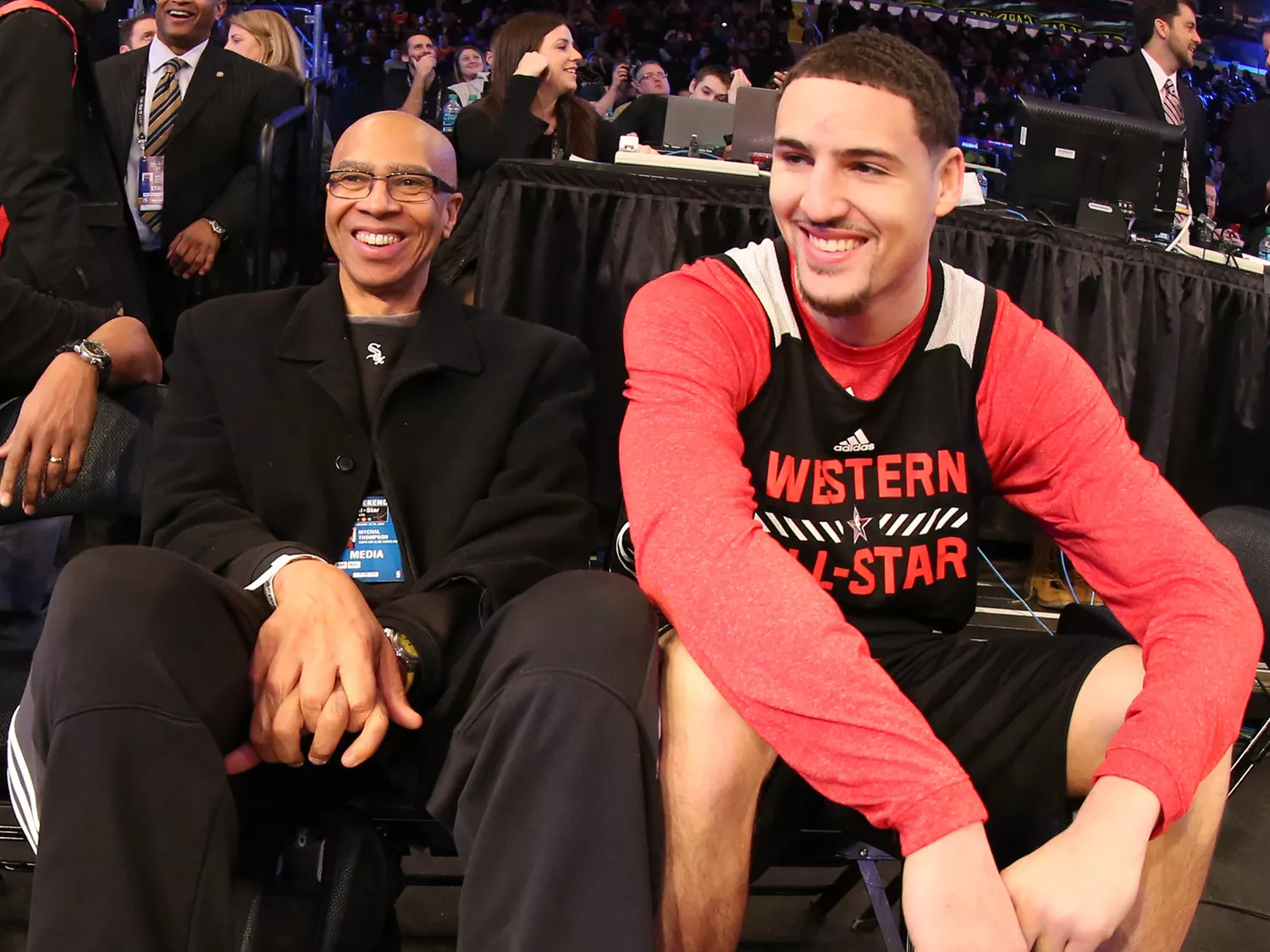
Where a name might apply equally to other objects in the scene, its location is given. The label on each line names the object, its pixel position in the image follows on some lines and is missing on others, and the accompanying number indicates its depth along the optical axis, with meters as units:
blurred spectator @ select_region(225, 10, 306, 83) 4.50
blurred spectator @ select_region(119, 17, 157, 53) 5.27
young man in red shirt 1.16
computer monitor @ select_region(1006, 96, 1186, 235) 3.36
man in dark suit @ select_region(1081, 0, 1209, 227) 4.57
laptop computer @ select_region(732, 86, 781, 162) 3.52
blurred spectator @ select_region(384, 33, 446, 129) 6.53
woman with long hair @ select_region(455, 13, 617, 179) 3.75
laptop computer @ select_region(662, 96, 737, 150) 3.96
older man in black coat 1.13
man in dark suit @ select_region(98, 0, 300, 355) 3.57
